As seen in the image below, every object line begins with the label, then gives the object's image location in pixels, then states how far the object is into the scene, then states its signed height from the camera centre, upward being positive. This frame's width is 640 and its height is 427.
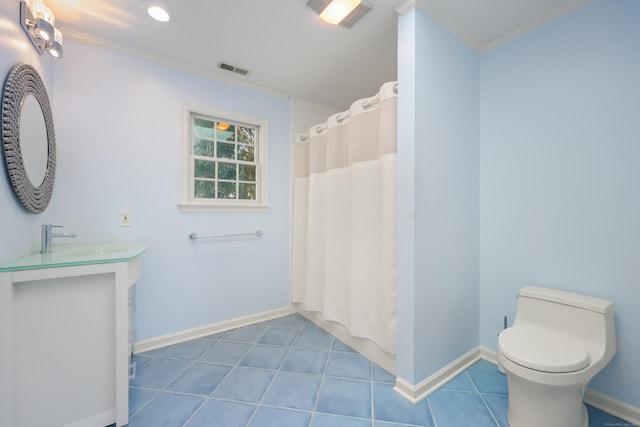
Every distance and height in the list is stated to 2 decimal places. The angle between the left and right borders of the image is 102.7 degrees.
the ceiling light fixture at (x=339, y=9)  1.46 +1.21
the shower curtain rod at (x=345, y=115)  1.79 +0.81
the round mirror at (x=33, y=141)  1.27 +0.39
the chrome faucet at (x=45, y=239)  1.42 -0.14
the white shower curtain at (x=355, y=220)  1.68 -0.04
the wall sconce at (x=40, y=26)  1.29 +0.99
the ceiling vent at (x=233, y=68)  2.14 +1.25
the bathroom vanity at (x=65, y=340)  1.06 -0.57
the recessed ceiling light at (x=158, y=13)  1.55 +1.24
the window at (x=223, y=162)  2.20 +0.48
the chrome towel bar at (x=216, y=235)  2.16 -0.19
